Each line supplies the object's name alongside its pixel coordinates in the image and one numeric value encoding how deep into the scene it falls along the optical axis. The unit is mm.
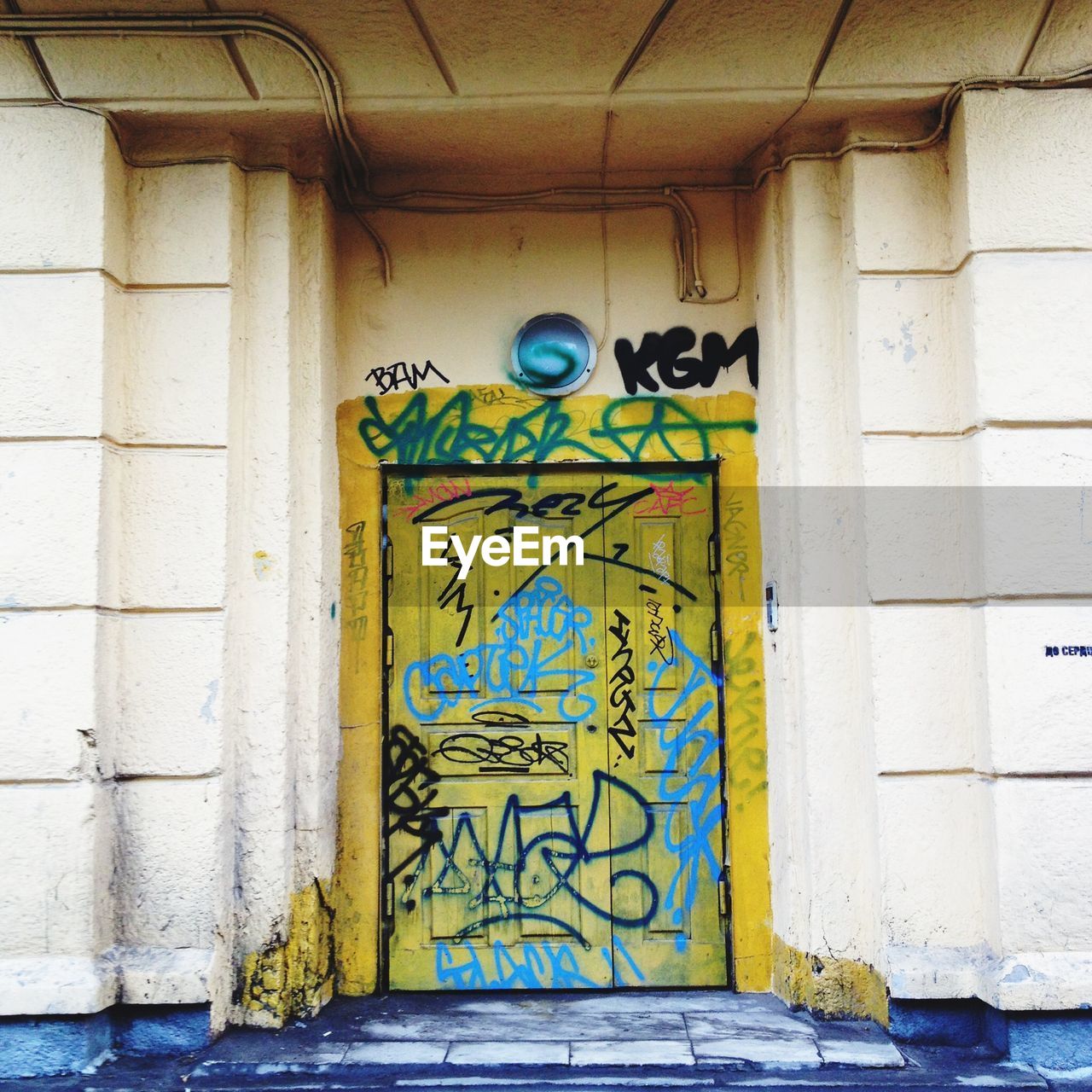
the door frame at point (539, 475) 3885
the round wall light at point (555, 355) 4027
